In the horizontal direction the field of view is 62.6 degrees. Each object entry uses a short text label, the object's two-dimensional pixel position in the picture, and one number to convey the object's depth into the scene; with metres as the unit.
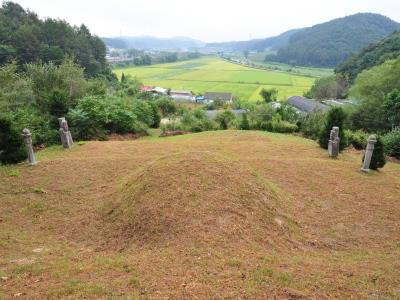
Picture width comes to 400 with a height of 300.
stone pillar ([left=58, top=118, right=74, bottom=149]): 14.99
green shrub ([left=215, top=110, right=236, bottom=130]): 26.94
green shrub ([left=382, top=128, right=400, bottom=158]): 18.75
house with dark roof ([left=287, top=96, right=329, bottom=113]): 43.56
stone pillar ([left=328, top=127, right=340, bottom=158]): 14.06
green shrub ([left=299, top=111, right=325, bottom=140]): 22.66
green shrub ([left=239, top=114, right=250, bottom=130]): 25.22
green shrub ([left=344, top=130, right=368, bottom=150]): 19.36
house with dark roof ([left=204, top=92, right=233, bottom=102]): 59.65
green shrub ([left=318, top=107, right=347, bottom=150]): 16.12
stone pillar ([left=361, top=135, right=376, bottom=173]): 11.66
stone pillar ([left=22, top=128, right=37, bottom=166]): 11.61
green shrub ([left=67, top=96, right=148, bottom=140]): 18.62
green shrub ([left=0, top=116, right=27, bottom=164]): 11.83
